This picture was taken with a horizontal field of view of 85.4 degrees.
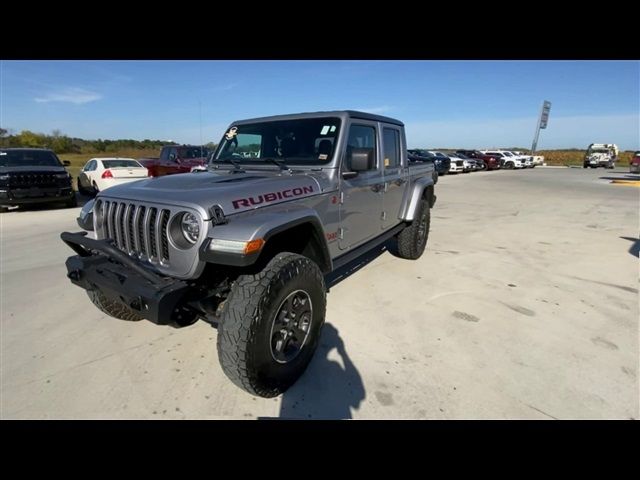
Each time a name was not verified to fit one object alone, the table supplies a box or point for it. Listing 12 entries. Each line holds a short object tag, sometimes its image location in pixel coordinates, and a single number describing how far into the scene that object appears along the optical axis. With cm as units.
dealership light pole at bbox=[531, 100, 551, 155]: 4903
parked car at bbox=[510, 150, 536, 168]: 3462
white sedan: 1073
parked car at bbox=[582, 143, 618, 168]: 3428
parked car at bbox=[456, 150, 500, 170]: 3136
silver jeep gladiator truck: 207
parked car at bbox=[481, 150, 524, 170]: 3334
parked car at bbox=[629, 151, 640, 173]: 2186
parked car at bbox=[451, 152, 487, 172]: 2835
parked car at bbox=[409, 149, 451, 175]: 2446
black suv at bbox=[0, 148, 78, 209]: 873
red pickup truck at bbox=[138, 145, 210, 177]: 1212
